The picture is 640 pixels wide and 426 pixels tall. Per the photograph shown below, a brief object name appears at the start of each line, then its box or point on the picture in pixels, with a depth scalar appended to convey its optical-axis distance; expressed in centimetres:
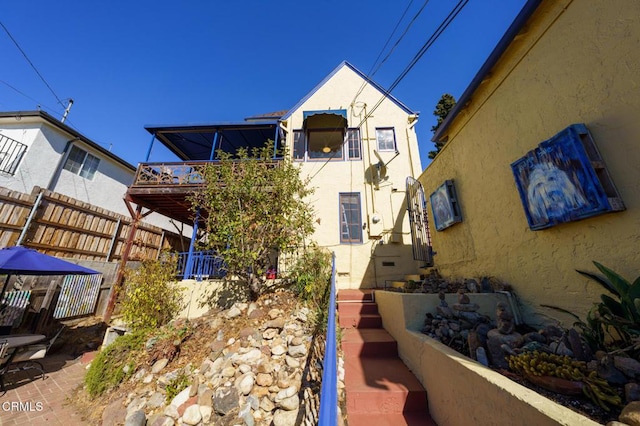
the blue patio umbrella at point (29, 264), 428
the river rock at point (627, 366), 145
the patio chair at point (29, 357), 429
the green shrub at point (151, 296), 492
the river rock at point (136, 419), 310
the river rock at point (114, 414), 332
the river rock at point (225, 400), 304
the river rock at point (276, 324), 432
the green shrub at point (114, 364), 402
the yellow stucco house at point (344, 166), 723
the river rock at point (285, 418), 272
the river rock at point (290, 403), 287
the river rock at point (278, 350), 376
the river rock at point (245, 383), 322
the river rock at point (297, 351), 365
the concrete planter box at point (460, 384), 130
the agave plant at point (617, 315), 172
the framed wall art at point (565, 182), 217
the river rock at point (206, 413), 304
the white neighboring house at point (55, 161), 816
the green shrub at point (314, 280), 470
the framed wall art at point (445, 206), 444
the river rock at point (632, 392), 131
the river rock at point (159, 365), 399
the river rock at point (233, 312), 491
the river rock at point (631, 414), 111
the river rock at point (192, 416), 302
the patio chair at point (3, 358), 389
